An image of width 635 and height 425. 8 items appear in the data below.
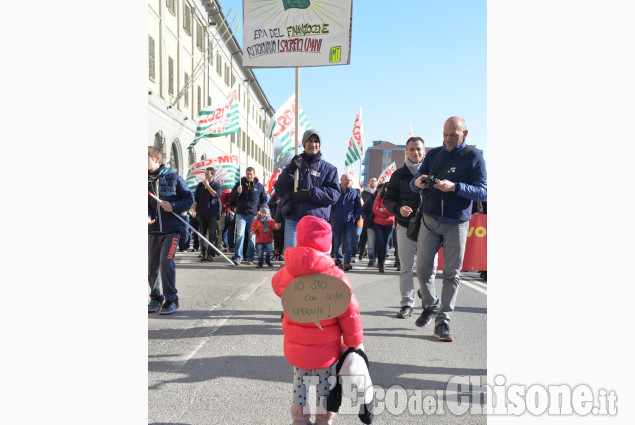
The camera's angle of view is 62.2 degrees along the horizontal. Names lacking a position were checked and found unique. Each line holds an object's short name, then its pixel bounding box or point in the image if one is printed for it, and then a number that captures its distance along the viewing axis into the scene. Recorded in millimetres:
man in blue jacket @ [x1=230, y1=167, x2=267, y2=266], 10586
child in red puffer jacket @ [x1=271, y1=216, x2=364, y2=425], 2502
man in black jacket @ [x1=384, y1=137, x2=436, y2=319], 5680
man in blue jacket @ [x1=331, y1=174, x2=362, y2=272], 10258
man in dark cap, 5238
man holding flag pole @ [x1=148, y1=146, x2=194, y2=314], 5621
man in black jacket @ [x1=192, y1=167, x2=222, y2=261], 11453
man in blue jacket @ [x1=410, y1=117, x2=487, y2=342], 4730
